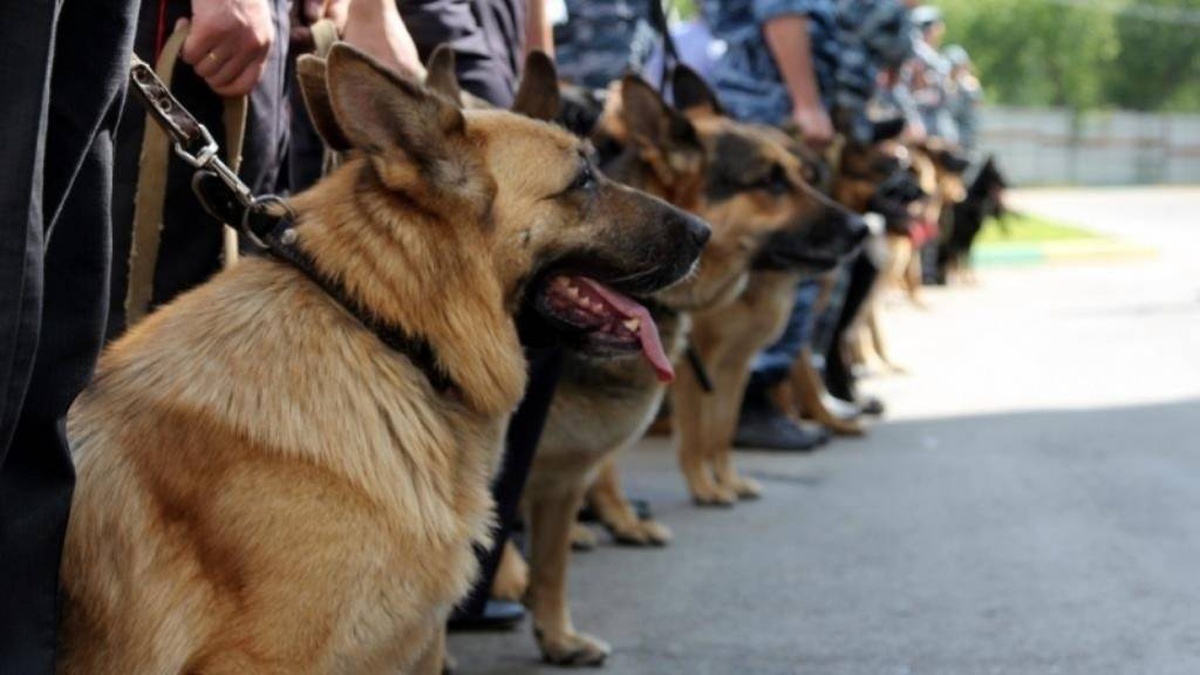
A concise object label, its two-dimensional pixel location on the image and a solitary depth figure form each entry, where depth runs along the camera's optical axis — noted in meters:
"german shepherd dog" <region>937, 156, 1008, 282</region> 15.93
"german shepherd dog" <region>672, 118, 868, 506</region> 6.25
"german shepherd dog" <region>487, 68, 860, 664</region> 4.57
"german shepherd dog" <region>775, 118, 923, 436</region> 8.37
